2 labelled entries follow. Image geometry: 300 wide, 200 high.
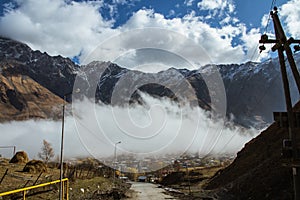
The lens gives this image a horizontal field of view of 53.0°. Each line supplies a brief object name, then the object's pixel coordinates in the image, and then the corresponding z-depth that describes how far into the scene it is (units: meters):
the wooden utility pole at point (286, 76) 14.85
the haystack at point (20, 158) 55.14
